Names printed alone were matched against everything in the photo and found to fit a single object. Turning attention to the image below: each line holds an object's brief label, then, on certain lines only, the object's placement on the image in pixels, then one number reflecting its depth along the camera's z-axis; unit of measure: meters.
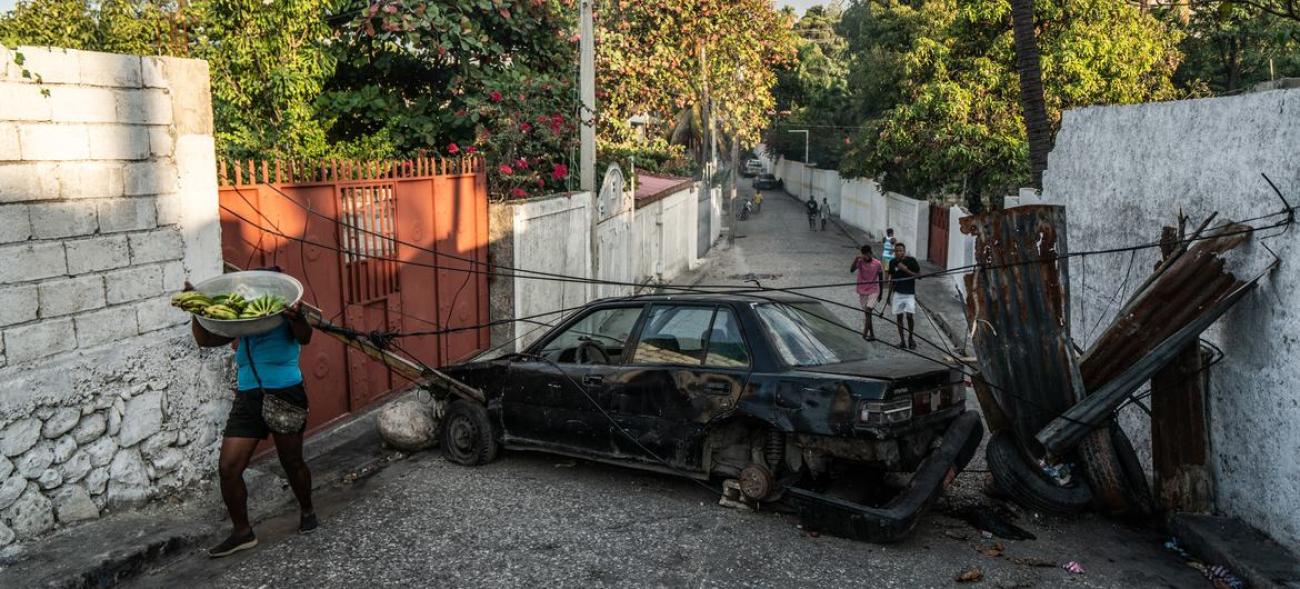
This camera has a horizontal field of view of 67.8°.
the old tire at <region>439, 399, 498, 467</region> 7.77
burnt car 6.07
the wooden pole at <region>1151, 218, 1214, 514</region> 6.31
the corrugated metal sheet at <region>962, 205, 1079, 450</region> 6.65
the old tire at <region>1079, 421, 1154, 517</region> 6.42
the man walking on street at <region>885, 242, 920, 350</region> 12.93
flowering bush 12.72
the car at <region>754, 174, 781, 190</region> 73.14
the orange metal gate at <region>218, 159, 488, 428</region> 7.93
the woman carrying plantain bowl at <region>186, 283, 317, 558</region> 5.83
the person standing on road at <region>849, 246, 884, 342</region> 13.43
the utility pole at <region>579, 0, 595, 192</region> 13.93
